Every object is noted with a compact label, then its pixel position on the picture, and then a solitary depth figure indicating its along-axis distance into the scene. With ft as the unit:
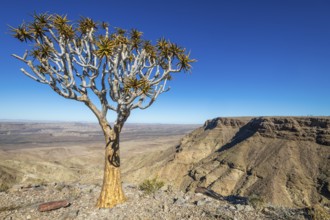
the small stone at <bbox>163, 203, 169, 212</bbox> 30.48
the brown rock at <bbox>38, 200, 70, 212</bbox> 30.68
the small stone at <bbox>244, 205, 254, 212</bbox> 29.78
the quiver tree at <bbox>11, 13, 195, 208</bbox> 32.04
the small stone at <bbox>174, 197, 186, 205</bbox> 33.01
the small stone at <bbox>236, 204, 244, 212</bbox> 30.16
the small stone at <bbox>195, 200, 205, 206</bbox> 32.39
